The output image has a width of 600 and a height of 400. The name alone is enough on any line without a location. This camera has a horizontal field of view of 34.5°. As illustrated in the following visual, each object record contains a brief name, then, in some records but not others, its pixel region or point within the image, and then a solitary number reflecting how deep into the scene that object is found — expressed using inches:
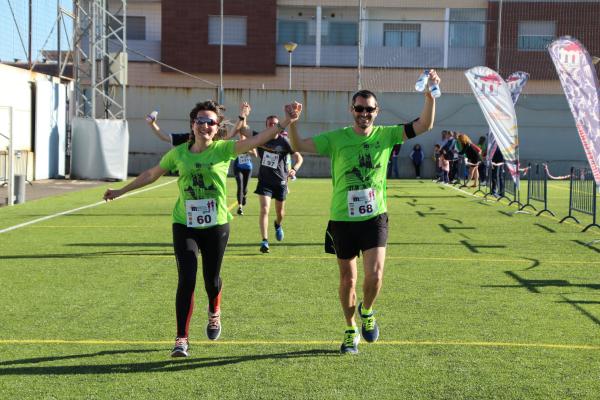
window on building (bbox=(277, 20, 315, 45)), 1896.5
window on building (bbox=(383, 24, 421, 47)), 1761.8
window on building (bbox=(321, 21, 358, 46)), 1871.3
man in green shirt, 265.3
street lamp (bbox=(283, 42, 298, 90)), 1633.9
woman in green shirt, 262.7
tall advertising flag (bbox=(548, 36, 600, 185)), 515.2
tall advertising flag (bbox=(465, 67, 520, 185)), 800.9
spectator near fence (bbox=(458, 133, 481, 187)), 1185.4
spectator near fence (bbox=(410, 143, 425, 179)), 1535.4
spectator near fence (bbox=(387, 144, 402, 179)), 1550.2
